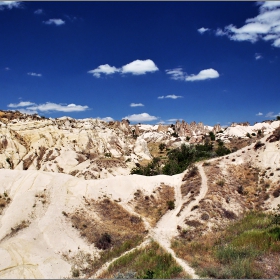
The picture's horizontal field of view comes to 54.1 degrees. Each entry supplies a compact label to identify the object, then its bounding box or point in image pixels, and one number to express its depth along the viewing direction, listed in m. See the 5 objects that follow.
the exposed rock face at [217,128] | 166.07
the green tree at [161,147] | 109.76
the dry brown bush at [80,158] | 62.07
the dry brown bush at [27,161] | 60.88
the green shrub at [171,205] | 31.15
